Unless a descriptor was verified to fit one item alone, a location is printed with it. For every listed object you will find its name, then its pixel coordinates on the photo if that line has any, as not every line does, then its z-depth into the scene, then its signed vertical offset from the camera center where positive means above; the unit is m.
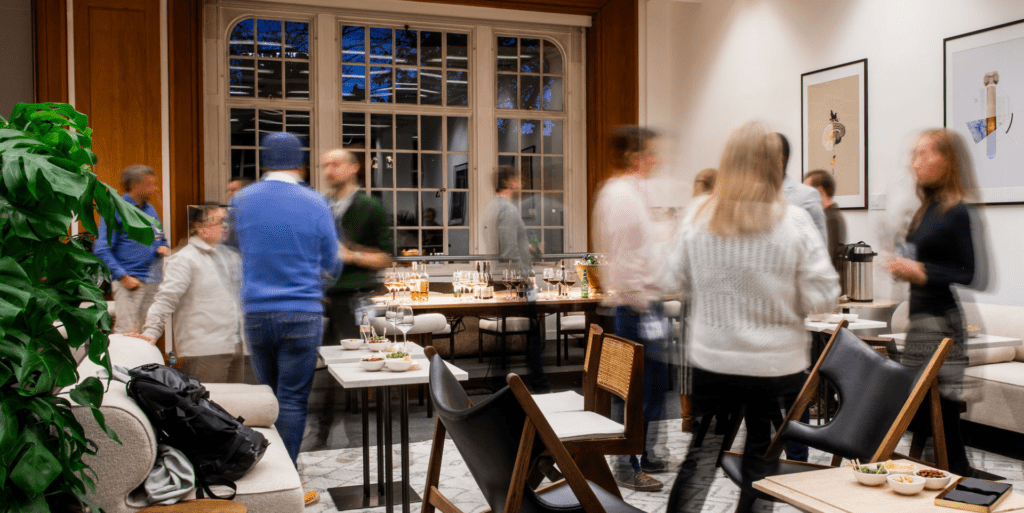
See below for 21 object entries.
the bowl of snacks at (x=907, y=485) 1.74 -0.60
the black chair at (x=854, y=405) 2.37 -0.57
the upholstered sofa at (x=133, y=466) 2.15 -0.70
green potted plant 1.54 -0.12
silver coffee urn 5.24 -0.32
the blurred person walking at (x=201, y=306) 3.68 -0.35
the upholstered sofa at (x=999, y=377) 3.91 -0.80
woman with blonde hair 2.15 -0.14
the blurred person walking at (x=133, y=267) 4.54 -0.19
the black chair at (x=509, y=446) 1.66 -0.49
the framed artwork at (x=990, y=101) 4.63 +0.83
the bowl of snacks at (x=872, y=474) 1.80 -0.59
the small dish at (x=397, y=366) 2.92 -0.52
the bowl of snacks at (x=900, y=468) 1.83 -0.60
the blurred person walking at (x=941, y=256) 2.85 -0.10
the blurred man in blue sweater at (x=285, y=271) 2.98 -0.14
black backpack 2.31 -0.61
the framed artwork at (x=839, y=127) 5.80 +0.85
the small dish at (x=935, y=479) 1.77 -0.60
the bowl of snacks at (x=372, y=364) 2.98 -0.52
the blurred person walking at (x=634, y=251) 3.41 -0.09
